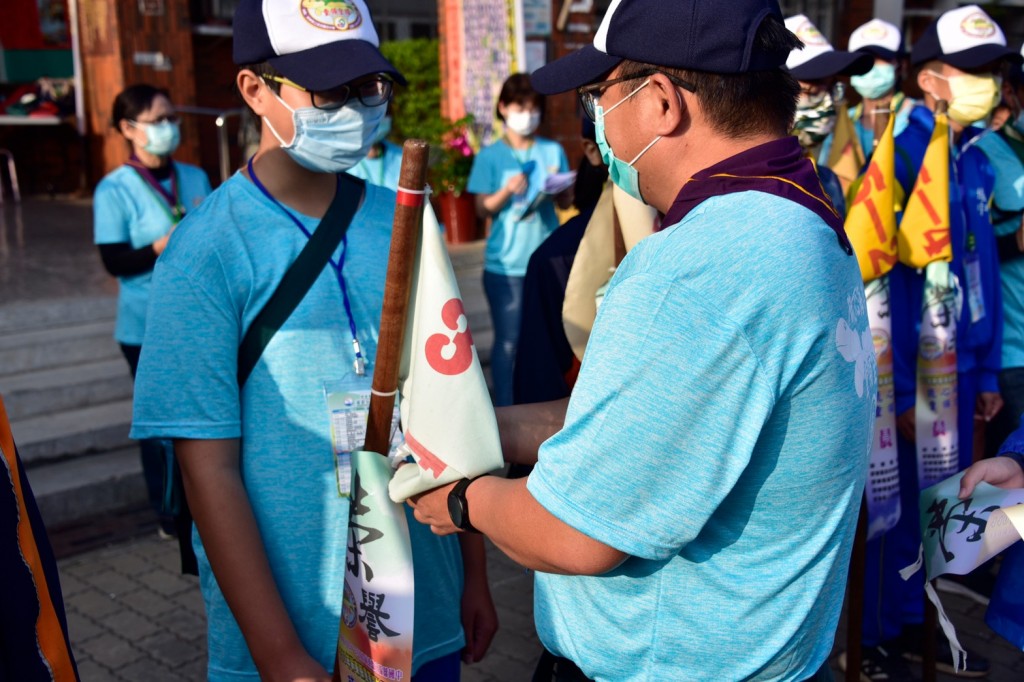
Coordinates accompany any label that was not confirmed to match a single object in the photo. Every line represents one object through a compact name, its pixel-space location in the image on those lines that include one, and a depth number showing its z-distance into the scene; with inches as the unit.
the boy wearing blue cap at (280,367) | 75.0
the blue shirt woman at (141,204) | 195.0
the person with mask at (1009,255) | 163.0
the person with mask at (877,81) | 237.6
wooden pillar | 474.3
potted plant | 403.5
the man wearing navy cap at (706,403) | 52.2
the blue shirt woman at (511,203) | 244.8
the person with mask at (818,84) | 157.9
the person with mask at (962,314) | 151.9
